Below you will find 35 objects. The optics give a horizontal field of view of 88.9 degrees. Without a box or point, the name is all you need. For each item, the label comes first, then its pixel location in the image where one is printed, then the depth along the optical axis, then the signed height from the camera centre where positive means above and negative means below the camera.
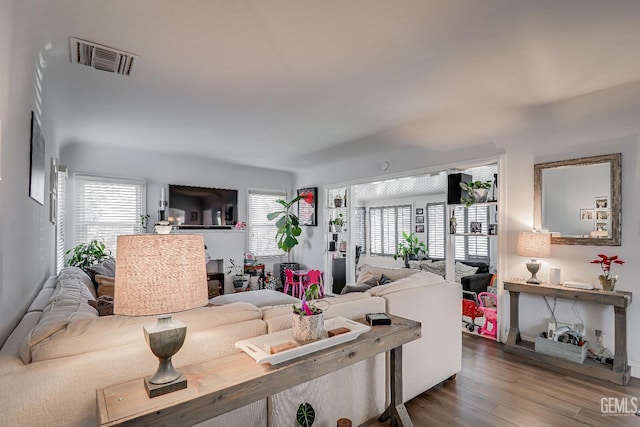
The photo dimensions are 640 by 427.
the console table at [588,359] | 2.75 -1.13
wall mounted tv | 5.34 +0.20
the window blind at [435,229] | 7.68 -0.26
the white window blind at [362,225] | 9.48 -0.20
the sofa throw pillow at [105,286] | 2.79 -0.58
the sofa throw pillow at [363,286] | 2.92 -0.62
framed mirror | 3.01 +0.18
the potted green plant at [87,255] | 4.08 -0.47
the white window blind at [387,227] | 8.50 -0.23
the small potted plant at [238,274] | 5.61 -1.01
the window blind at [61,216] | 3.64 +0.03
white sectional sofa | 1.16 -0.59
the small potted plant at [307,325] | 1.58 -0.52
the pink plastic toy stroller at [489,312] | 3.81 -1.11
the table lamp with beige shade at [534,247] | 3.21 -0.29
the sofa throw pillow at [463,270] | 4.66 -0.76
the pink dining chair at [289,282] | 5.71 -1.12
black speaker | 4.18 +0.40
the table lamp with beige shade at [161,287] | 1.12 -0.24
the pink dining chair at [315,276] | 4.31 -0.77
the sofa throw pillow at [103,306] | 1.99 -0.55
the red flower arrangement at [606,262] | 2.89 -0.39
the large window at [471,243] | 6.59 -0.50
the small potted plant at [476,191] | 3.97 +0.33
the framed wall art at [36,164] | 1.94 +0.35
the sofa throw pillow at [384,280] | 3.11 -0.59
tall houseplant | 6.05 -0.16
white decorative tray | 1.40 -0.59
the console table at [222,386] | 1.08 -0.64
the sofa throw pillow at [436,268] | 4.98 -0.77
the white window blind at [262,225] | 6.38 -0.13
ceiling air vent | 2.11 +1.12
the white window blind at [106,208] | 4.61 +0.16
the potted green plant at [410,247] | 7.70 -0.71
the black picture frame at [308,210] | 6.31 +0.16
